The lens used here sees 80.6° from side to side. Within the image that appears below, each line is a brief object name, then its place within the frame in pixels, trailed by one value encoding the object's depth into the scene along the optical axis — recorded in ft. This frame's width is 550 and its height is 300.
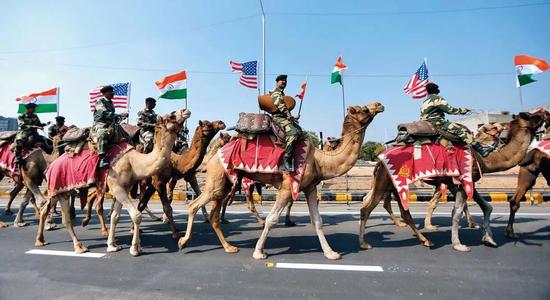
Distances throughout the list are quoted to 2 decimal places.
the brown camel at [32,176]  29.73
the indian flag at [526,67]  35.33
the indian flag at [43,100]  42.96
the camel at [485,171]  20.97
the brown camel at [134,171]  20.17
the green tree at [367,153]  167.45
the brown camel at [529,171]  23.36
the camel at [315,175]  19.34
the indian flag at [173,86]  45.14
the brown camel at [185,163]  24.18
